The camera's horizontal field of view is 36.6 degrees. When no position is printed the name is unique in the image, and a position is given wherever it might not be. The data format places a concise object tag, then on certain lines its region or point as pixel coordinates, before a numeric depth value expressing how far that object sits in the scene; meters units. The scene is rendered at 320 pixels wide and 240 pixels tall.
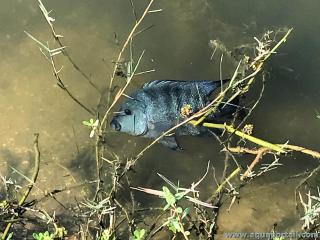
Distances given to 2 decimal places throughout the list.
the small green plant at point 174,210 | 2.27
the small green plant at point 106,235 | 2.77
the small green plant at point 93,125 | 2.72
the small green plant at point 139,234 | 2.54
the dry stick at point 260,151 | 3.02
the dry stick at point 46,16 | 2.46
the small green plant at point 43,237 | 2.65
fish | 3.89
